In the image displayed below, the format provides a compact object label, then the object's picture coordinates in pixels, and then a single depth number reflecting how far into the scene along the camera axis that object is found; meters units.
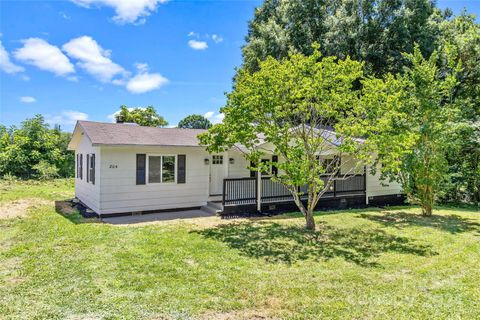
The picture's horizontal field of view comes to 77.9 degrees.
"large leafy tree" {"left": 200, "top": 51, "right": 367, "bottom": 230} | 7.68
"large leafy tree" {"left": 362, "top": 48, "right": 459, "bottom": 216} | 10.61
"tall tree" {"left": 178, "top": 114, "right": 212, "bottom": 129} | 54.62
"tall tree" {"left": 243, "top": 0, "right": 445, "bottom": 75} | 17.45
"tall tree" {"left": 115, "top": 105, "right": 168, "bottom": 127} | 32.19
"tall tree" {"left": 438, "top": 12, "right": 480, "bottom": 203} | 13.03
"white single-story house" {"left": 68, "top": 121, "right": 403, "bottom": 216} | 9.82
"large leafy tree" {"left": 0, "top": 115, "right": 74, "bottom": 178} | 19.62
